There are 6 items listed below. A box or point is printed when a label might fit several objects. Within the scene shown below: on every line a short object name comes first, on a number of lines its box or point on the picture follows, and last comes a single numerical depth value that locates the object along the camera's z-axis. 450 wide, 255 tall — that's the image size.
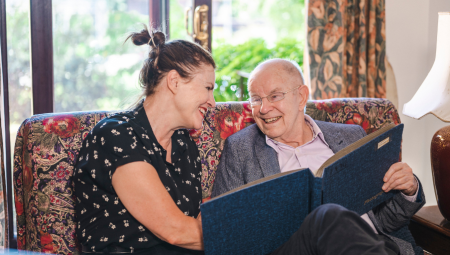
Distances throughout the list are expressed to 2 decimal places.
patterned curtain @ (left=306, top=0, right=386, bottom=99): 2.59
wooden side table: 1.54
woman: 1.16
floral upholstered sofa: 1.40
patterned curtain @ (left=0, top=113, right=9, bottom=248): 1.49
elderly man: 1.49
